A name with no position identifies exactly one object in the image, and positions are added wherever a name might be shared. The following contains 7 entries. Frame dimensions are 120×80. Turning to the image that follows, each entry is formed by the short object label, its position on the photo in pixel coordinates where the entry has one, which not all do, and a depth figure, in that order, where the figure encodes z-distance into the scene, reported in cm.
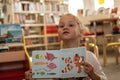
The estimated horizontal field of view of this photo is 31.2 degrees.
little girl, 121
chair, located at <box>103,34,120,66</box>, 378
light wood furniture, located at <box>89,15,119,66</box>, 520
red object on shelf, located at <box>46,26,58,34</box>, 593
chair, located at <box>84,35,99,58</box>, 401
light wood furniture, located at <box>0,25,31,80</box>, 235
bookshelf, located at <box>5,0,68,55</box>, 539
